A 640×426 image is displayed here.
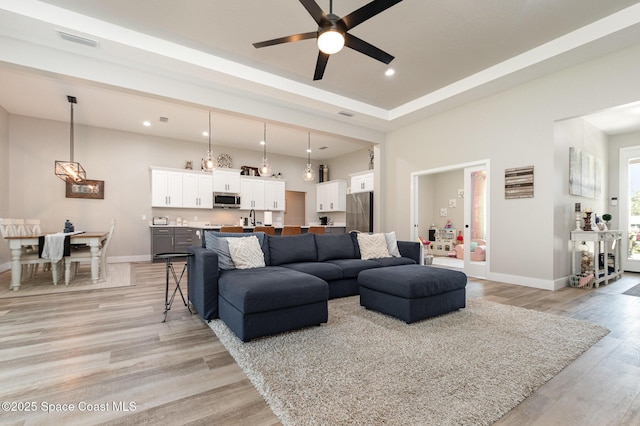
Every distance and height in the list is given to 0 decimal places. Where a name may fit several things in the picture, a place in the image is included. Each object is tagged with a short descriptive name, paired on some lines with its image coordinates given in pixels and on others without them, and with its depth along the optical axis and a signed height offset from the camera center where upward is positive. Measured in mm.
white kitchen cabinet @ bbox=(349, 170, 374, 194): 7875 +868
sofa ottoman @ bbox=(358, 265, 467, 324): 2844 -811
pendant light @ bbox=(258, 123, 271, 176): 6336 +959
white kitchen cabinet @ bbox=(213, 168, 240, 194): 8031 +917
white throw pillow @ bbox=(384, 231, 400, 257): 4598 -514
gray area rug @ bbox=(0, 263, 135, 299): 3967 -1082
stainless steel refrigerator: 7438 +22
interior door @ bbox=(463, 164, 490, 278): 5258 -138
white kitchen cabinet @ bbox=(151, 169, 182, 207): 7316 +637
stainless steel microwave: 8070 +365
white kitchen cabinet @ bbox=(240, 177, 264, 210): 8500 +567
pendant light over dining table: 5328 +829
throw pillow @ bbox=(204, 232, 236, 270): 3213 -405
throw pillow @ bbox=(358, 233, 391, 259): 4414 -512
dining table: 4055 -469
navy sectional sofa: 2428 -712
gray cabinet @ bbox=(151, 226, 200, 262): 7102 -644
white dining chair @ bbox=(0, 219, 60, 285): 4230 -630
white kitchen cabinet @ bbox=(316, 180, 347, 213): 9219 +545
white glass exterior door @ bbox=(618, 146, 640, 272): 5902 +155
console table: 4539 -693
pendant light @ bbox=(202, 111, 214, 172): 5841 +997
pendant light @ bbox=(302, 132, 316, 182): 6656 +868
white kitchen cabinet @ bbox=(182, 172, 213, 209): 7668 +611
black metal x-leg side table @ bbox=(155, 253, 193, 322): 2811 -432
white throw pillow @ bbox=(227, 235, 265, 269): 3297 -460
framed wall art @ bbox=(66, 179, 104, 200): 6695 +557
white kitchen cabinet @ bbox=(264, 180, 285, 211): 8891 +561
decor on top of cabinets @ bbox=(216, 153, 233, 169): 8422 +1525
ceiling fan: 2469 +1711
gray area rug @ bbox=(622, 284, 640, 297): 4105 -1155
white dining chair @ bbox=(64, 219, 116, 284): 4355 -701
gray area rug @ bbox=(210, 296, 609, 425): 1558 -1065
